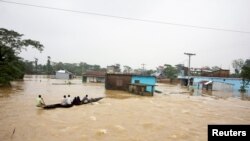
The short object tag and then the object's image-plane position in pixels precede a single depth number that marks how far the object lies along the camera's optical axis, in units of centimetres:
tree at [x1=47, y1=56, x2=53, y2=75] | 9582
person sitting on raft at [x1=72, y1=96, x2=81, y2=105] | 2027
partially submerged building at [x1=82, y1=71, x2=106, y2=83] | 6009
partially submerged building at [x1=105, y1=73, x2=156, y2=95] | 3772
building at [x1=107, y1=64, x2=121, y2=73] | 6562
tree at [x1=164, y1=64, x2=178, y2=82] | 7888
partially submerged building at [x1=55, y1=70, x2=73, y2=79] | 7304
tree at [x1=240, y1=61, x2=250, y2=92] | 4382
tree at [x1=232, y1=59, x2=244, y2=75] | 9574
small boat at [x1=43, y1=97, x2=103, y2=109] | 1774
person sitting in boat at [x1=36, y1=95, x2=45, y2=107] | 1802
